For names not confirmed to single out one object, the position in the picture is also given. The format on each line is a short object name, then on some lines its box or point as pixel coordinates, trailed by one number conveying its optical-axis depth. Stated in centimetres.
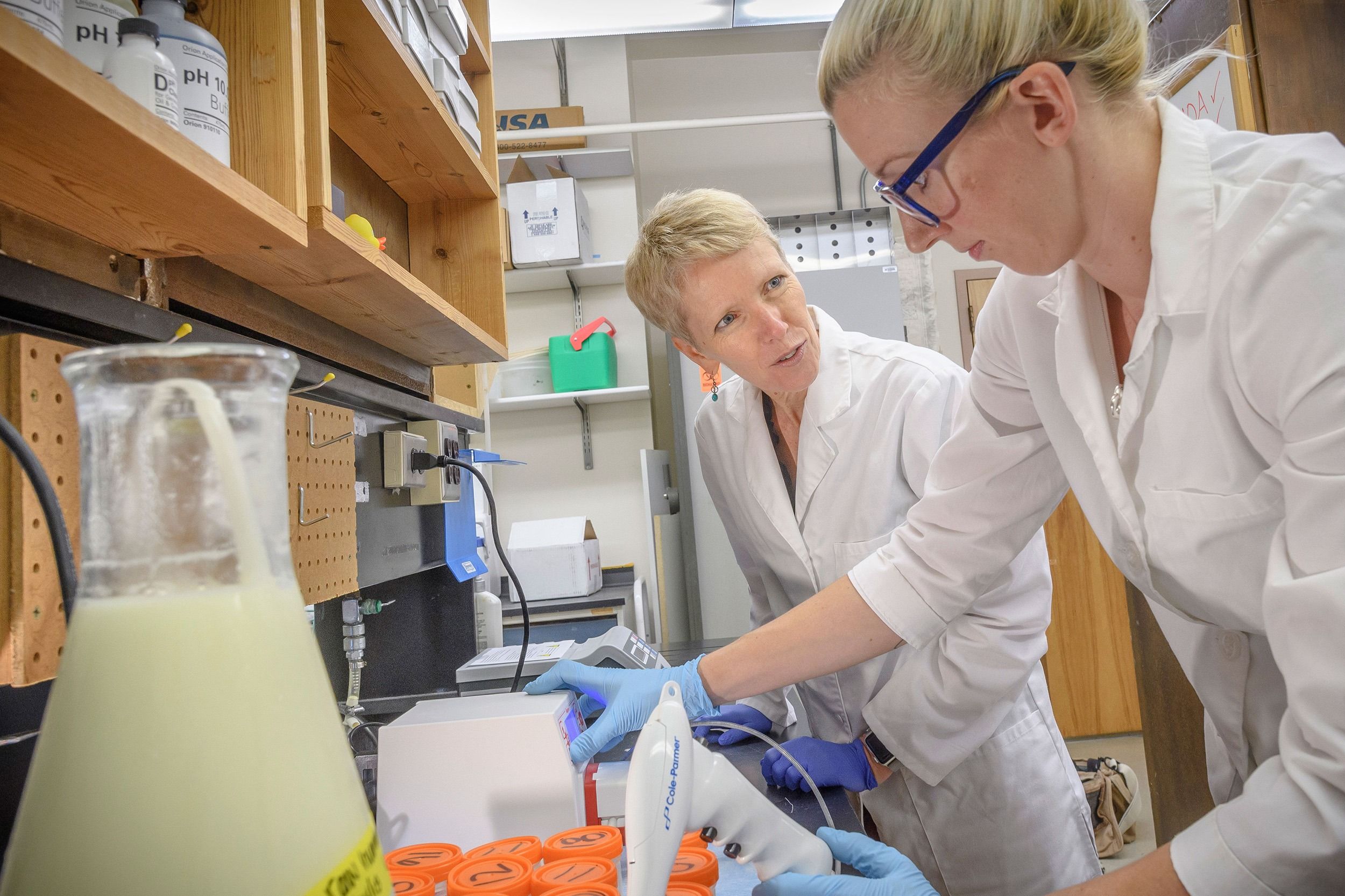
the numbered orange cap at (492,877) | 71
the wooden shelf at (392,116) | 110
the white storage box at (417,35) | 123
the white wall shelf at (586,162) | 384
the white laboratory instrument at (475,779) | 92
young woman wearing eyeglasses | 62
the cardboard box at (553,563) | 322
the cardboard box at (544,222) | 362
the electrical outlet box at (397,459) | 147
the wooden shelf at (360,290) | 90
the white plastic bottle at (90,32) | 61
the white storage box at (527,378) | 381
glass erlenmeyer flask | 31
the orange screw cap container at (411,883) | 71
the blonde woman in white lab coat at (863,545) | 126
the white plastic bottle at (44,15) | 50
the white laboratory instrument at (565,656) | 155
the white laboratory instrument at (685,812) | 67
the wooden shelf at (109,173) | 47
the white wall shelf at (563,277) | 378
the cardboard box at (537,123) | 377
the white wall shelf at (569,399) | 374
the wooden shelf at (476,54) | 177
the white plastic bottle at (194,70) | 68
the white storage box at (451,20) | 139
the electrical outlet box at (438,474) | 159
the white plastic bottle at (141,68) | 60
